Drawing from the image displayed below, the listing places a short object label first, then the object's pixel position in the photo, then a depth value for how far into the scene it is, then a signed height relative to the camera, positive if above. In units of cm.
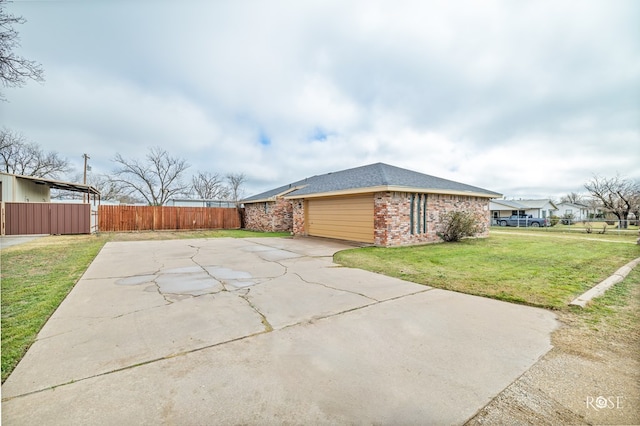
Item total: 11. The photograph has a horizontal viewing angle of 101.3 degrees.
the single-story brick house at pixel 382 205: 1006 +38
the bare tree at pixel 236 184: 4203 +479
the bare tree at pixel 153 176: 3011 +459
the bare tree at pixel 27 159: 2300 +574
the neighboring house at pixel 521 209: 3609 +50
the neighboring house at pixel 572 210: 4631 +42
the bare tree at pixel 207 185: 3825 +426
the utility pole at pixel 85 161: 2352 +482
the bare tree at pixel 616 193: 2442 +182
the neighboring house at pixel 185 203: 3068 +135
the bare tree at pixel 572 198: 5362 +304
